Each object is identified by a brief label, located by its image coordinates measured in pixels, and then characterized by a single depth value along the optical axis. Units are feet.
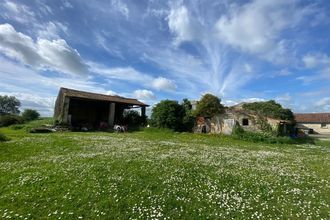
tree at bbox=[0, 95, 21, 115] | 259.60
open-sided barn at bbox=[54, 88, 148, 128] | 103.60
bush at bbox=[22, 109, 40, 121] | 171.94
